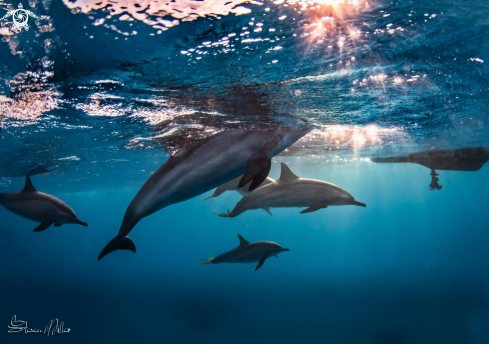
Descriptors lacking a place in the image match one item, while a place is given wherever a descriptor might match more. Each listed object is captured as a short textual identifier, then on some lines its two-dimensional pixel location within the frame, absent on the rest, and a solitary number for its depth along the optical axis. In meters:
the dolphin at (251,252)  10.16
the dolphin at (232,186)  7.28
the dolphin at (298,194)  7.16
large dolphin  4.04
